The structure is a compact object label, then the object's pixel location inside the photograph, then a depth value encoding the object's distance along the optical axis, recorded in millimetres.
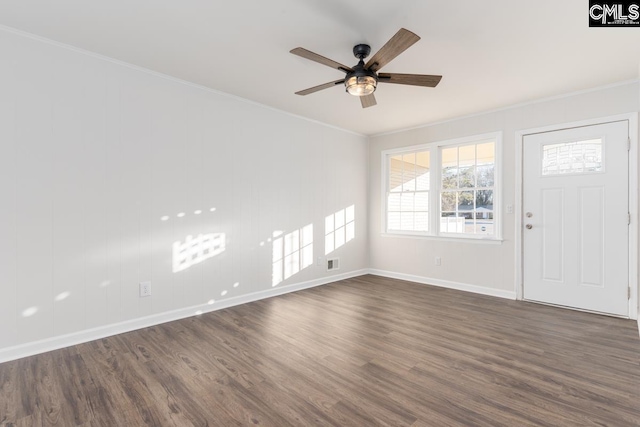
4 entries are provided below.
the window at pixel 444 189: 4457
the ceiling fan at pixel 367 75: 2242
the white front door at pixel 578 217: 3443
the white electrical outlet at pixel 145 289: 3078
